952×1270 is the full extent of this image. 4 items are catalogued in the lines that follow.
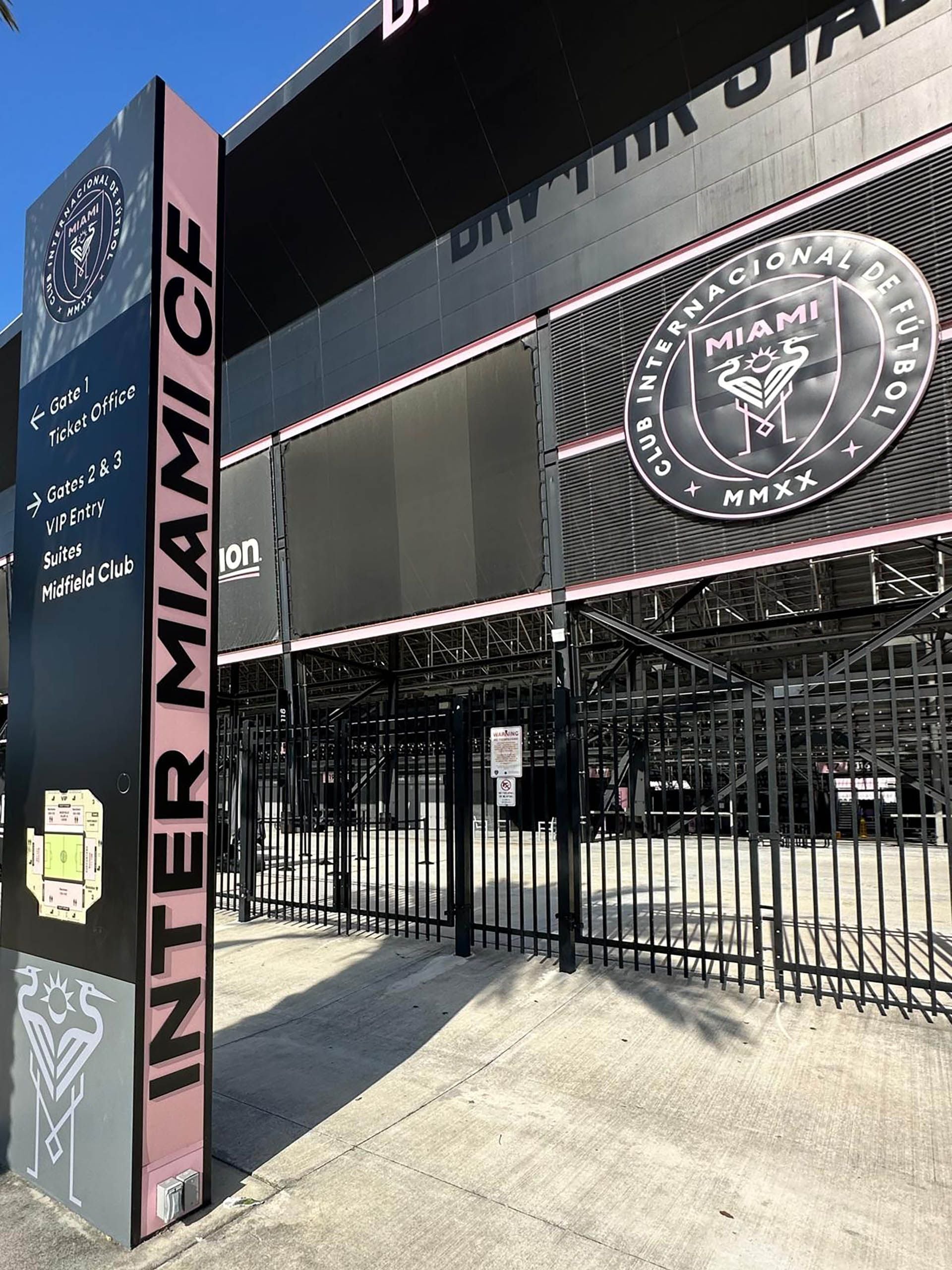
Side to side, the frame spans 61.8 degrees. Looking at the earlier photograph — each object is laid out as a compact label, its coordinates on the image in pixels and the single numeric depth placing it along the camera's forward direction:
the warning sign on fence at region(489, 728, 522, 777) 8.18
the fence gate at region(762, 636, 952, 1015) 5.91
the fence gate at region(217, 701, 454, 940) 8.84
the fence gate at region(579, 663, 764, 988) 6.53
